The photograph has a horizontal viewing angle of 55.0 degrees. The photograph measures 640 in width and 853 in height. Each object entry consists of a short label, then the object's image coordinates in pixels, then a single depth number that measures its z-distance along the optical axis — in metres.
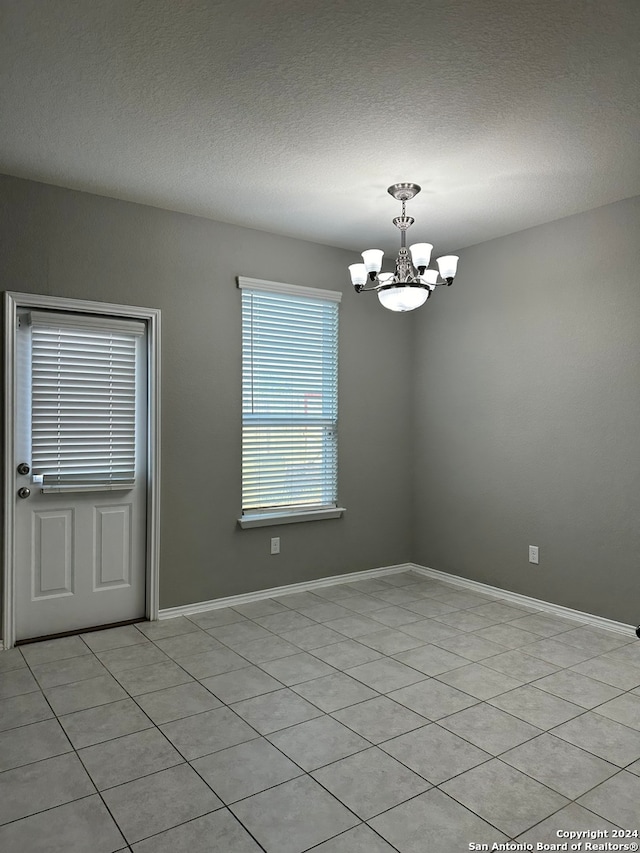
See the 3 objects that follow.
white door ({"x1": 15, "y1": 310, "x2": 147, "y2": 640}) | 3.64
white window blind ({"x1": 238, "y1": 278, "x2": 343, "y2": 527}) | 4.48
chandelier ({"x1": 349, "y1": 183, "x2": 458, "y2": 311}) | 3.44
